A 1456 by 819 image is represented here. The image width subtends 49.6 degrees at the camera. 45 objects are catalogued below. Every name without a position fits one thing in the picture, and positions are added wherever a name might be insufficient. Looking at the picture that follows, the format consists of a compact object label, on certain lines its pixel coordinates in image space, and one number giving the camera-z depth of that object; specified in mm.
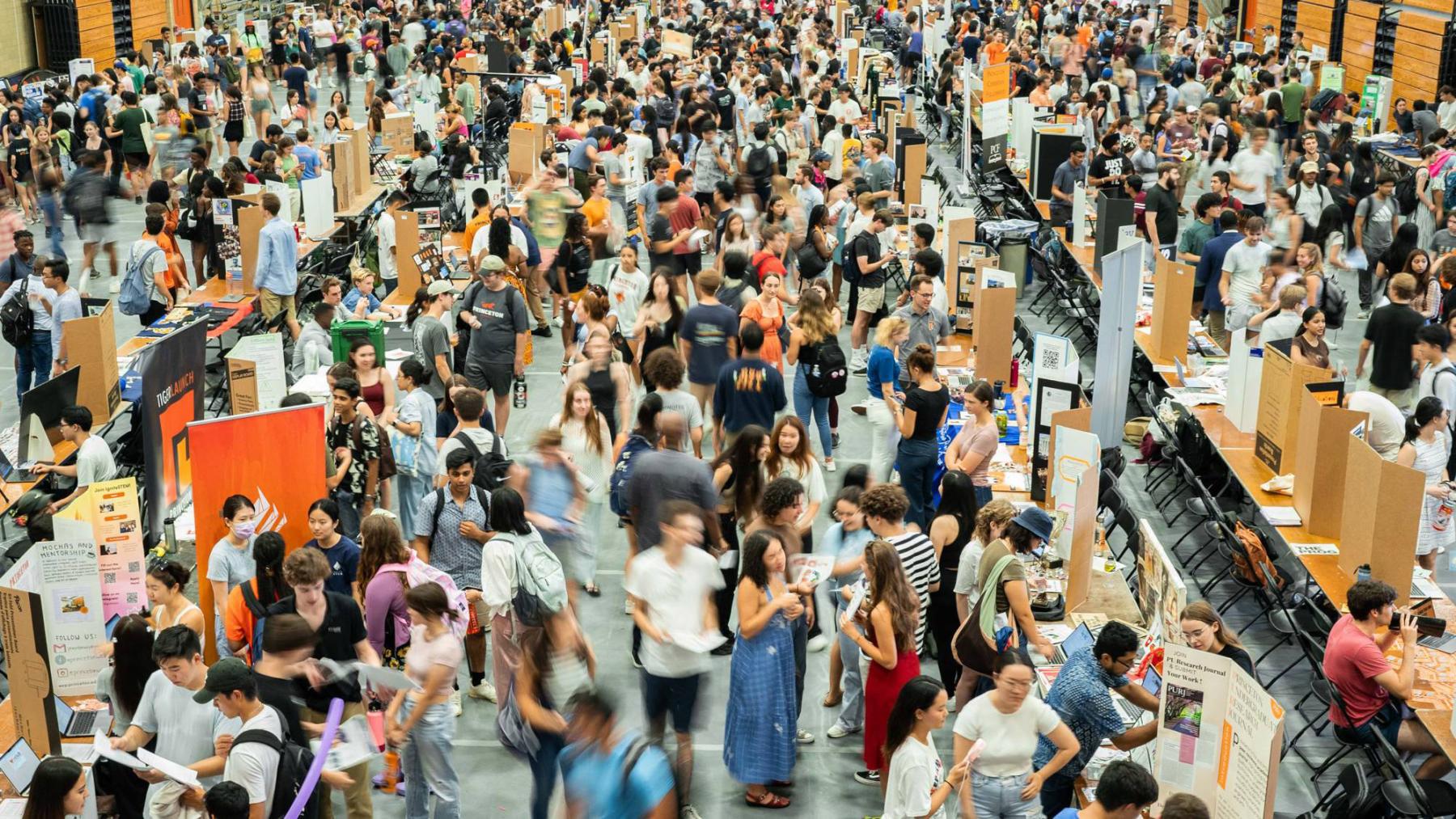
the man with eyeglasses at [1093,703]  6352
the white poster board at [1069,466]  8180
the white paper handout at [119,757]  5598
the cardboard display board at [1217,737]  5621
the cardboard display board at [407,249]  13258
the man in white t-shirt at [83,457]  8867
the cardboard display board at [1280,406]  9189
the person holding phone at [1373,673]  7098
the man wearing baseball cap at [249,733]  5535
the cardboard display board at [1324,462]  8695
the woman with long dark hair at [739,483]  8227
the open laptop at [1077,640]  7040
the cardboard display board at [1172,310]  11519
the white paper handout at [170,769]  5496
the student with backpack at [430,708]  6324
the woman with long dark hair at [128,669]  6637
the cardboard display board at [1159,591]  6723
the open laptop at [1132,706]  6781
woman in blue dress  6660
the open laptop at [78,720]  6730
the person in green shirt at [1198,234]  13398
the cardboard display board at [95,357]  10164
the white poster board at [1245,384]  10133
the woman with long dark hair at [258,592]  7082
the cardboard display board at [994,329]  10688
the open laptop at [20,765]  5859
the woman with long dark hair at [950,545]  7875
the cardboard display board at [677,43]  24250
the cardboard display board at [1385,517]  7863
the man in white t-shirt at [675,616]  6660
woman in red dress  6723
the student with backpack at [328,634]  6469
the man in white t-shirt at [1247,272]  12086
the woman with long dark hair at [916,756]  5809
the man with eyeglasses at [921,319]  10484
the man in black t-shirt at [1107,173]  15812
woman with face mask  7488
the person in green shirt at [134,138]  18922
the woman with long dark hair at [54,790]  5391
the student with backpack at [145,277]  12547
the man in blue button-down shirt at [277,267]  12547
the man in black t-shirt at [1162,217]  14039
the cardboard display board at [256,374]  9641
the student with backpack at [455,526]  7832
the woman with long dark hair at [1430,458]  8789
